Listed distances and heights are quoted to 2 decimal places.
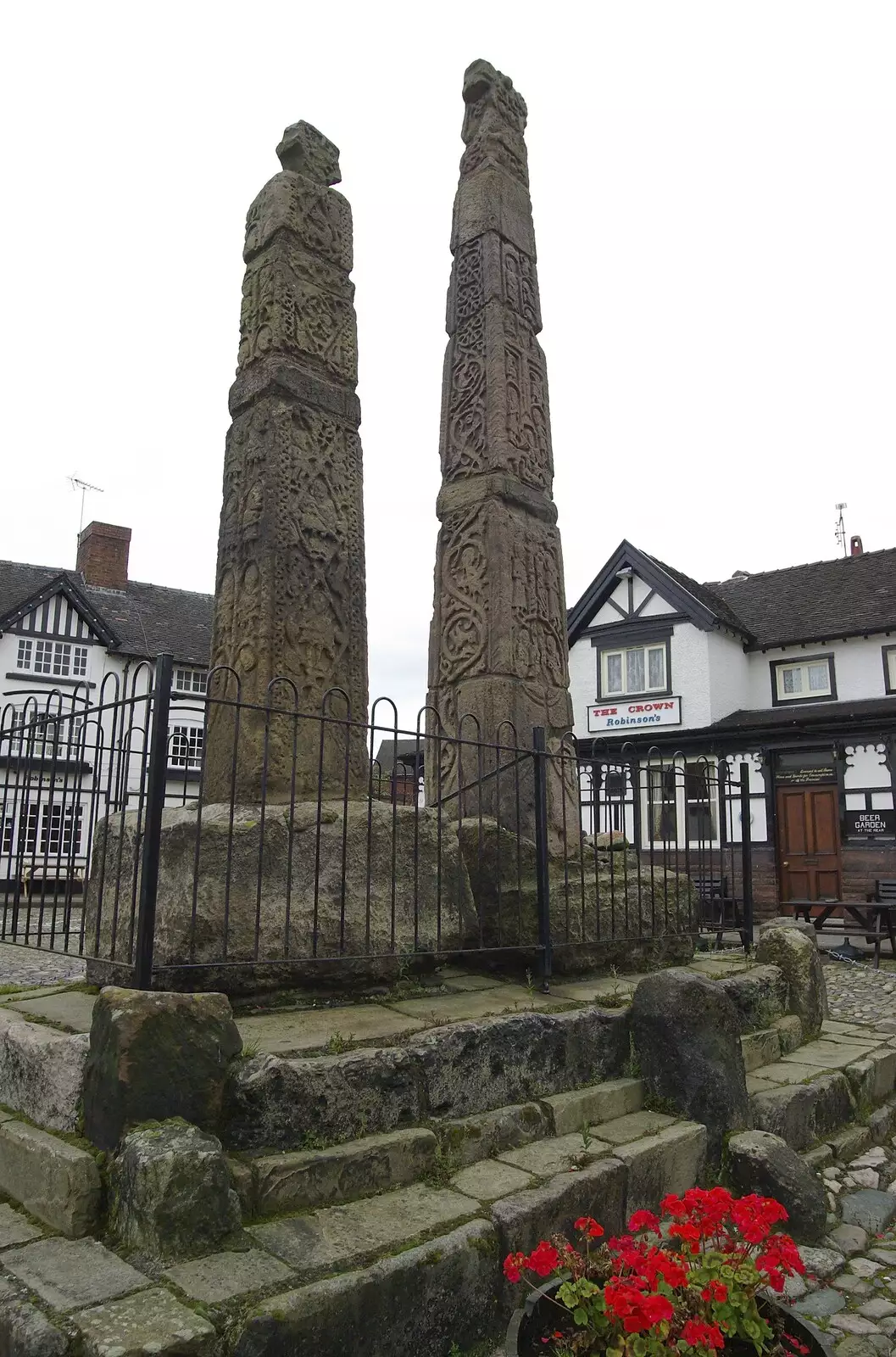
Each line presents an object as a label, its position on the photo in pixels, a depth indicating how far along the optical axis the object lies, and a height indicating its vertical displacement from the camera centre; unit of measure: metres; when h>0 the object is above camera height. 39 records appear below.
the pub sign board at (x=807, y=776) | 18.47 +1.34
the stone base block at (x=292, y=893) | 3.53 -0.22
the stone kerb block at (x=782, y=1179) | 3.72 -1.37
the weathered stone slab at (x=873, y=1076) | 5.14 -1.33
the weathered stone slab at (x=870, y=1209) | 3.93 -1.59
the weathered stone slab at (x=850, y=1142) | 4.66 -1.52
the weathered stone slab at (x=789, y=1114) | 4.29 -1.28
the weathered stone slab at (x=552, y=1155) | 3.20 -1.11
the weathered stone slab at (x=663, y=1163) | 3.39 -1.23
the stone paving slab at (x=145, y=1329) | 1.94 -1.05
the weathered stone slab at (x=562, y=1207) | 2.81 -1.17
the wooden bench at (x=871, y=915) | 11.64 -0.99
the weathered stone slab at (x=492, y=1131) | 3.17 -1.04
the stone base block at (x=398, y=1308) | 2.17 -1.18
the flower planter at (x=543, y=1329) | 2.46 -1.32
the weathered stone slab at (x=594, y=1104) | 3.60 -1.07
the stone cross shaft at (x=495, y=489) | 5.87 +2.32
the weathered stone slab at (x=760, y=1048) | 5.01 -1.13
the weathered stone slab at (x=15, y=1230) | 2.50 -1.08
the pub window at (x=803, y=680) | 20.02 +3.57
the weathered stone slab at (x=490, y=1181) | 2.95 -1.11
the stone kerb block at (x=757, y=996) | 5.27 -0.90
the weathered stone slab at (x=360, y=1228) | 2.41 -1.08
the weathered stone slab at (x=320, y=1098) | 2.79 -0.81
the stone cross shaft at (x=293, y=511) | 4.34 +1.60
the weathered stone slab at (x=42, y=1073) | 2.84 -0.75
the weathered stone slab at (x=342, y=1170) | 2.66 -1.00
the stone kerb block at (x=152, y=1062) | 2.62 -0.64
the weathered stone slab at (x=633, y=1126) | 3.62 -1.15
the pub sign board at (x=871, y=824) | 17.45 +0.35
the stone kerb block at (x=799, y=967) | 5.84 -0.79
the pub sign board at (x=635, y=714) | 20.95 +2.97
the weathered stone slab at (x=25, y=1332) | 1.98 -1.07
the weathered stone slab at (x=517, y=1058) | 3.31 -0.85
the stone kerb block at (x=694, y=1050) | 3.93 -0.90
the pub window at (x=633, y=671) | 21.66 +4.04
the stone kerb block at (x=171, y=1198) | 2.35 -0.93
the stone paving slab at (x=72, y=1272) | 2.17 -1.07
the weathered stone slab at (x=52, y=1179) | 2.53 -0.97
